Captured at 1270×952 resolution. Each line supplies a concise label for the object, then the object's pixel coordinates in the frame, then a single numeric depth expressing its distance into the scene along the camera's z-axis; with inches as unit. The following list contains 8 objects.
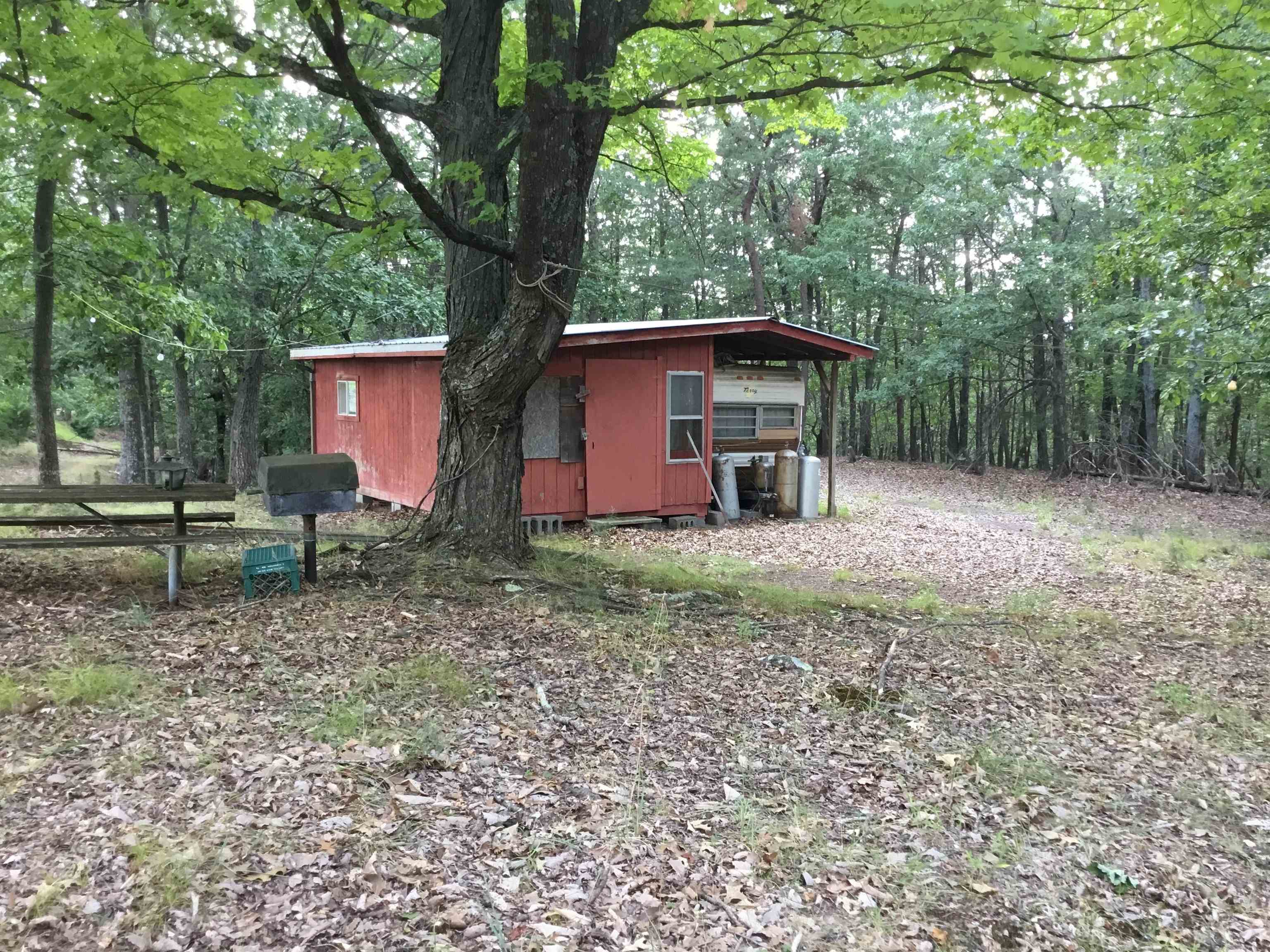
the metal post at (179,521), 212.4
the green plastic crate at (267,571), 218.5
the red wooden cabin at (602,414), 431.5
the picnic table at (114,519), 204.8
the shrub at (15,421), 783.1
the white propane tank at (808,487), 520.1
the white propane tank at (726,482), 504.4
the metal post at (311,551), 226.7
